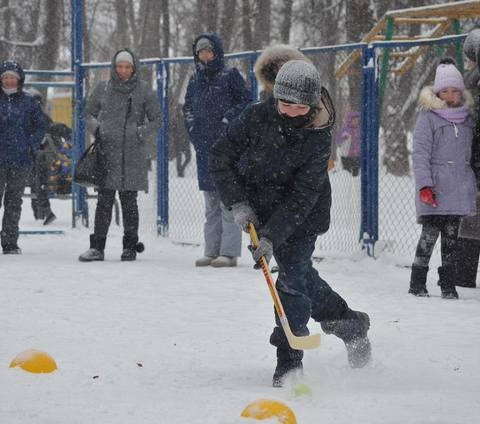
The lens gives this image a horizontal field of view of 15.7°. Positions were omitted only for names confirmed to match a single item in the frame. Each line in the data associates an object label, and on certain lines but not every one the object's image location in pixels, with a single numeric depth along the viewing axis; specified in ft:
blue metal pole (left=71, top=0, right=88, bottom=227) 64.61
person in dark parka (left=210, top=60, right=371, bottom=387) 24.89
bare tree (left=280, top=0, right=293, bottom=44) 165.30
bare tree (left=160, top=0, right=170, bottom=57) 162.89
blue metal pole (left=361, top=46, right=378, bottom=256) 49.34
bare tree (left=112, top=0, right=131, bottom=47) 194.50
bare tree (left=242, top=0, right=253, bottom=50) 140.47
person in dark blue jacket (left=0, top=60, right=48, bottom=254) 52.64
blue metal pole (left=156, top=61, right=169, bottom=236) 60.10
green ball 24.38
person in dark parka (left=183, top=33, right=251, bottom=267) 48.22
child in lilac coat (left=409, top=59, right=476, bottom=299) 39.05
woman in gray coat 50.14
